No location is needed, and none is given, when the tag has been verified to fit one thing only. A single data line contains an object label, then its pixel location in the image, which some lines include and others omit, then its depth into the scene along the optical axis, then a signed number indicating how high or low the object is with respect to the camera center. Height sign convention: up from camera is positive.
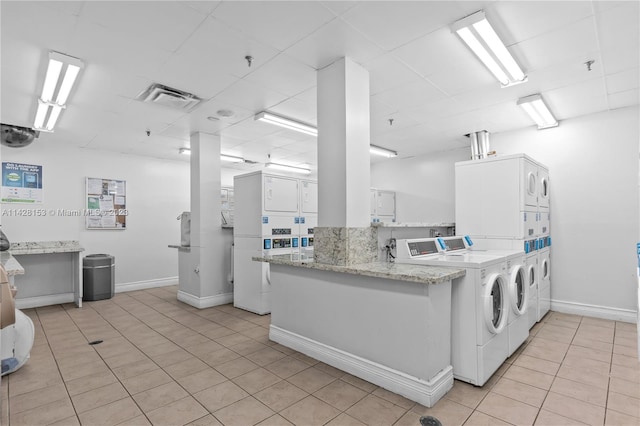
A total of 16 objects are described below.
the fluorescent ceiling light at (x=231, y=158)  6.99 +1.37
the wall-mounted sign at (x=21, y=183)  5.25 +0.66
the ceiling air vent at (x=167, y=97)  3.61 +1.46
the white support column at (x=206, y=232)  5.24 -0.20
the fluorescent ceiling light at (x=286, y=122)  4.39 +1.39
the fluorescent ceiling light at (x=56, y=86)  2.93 +1.44
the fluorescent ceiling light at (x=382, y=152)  6.36 +1.37
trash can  5.70 -1.02
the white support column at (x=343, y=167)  3.02 +0.49
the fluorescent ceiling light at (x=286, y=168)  7.94 +1.35
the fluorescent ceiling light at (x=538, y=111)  3.97 +1.41
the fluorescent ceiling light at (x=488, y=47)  2.48 +1.47
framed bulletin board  6.19 +0.34
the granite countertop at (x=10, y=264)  2.76 -0.42
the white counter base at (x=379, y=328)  2.38 -0.94
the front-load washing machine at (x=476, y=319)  2.56 -0.85
